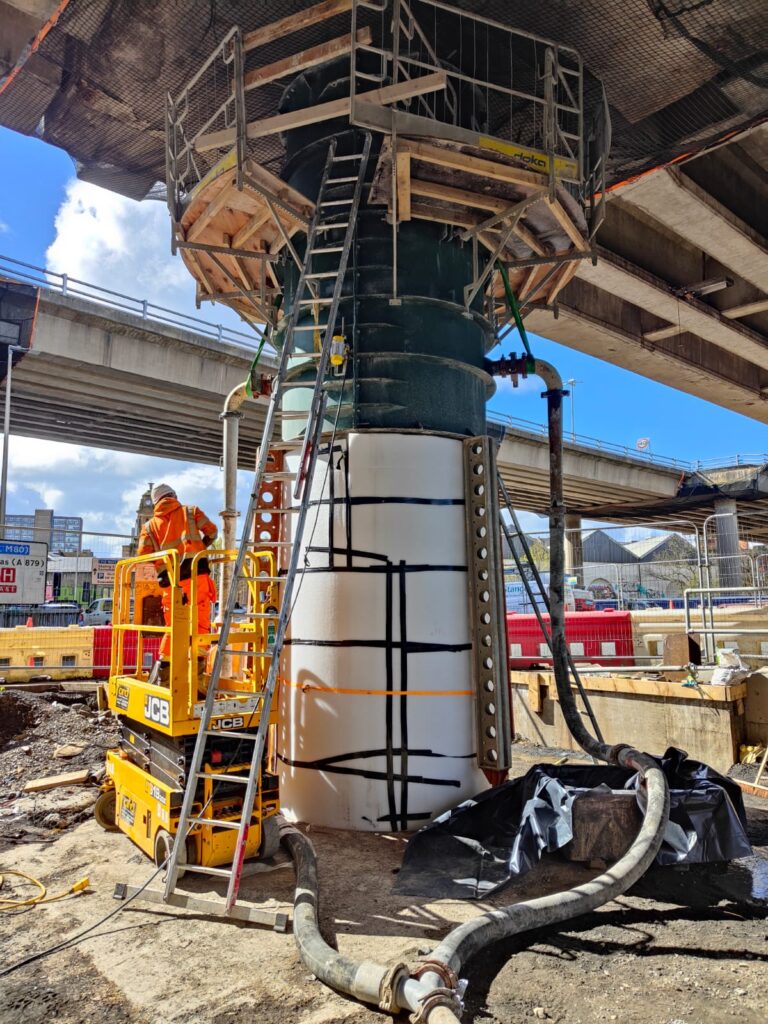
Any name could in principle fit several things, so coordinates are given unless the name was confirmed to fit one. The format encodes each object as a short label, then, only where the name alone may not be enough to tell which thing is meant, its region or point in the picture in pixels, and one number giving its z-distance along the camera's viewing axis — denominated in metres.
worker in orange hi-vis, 7.57
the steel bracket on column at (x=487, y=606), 7.47
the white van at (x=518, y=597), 24.03
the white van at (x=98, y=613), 29.19
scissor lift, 5.79
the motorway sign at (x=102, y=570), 36.12
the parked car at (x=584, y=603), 25.95
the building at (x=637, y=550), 77.56
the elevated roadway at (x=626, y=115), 7.91
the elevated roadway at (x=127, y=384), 23.77
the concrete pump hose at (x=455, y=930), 3.70
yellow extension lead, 5.23
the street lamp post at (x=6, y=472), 23.50
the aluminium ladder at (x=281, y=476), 5.41
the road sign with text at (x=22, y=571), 16.53
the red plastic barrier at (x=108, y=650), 14.05
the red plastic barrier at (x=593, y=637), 16.17
